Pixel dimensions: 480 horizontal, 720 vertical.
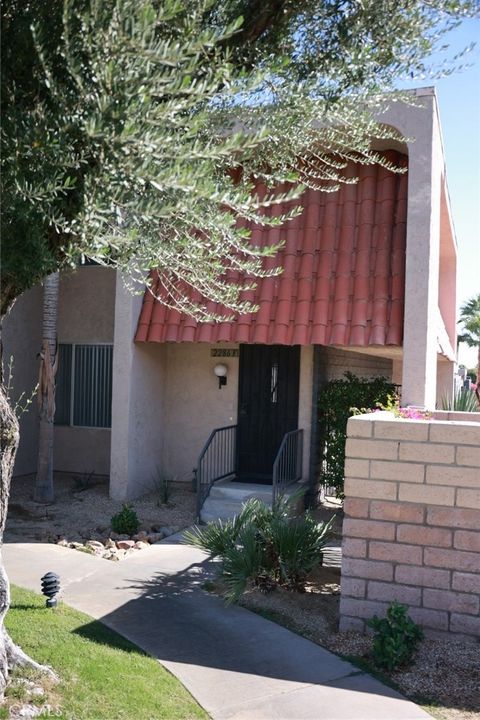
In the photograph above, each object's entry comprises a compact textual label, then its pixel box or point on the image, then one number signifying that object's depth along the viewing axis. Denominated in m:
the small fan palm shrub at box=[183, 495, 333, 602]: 6.70
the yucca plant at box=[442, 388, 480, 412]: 11.48
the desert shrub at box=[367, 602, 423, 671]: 5.14
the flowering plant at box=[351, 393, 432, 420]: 7.56
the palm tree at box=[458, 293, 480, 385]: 30.66
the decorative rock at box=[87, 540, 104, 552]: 8.35
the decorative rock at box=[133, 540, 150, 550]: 8.52
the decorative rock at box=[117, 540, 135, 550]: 8.48
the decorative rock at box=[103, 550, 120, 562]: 7.98
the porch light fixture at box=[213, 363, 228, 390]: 11.96
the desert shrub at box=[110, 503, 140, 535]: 9.12
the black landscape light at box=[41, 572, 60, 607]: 6.02
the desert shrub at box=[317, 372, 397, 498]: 10.57
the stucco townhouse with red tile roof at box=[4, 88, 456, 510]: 9.91
